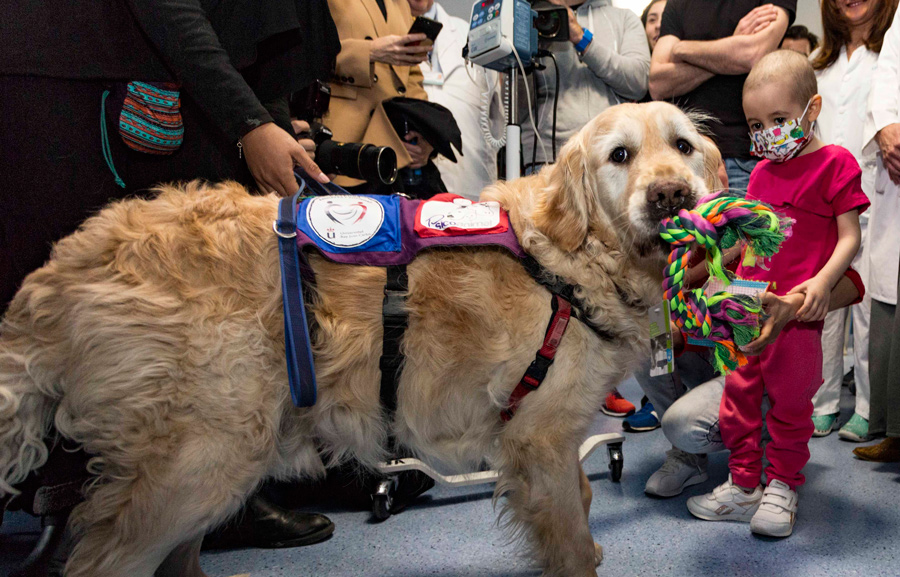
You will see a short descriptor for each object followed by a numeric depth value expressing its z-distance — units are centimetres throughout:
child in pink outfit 218
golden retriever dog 140
